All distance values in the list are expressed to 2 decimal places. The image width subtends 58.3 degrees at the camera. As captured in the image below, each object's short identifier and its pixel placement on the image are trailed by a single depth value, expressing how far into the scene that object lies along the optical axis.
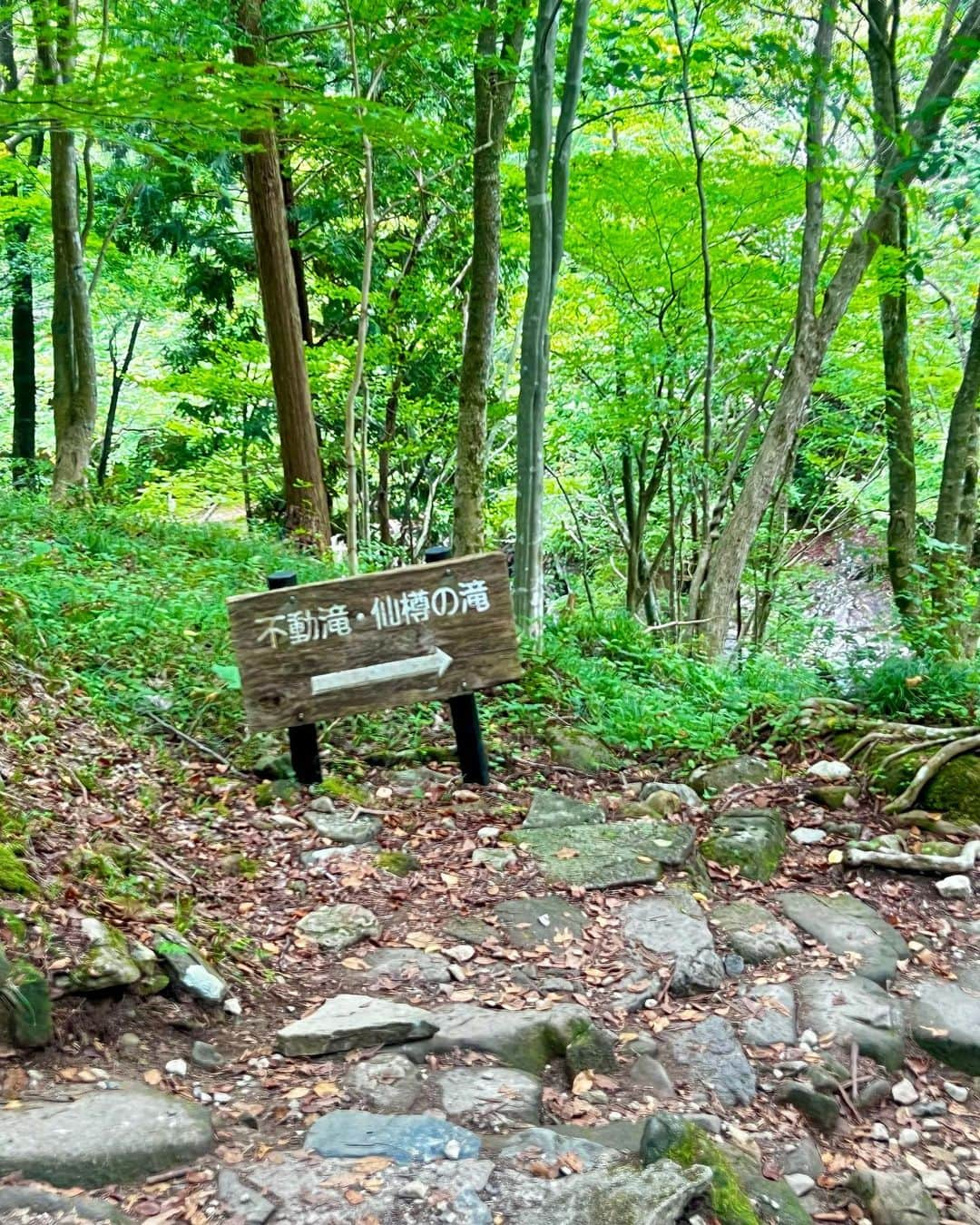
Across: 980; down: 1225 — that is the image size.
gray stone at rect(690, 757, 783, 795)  5.23
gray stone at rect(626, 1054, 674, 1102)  2.92
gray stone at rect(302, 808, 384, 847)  4.41
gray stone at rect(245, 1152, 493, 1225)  2.14
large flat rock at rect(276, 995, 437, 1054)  2.89
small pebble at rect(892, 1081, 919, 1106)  3.05
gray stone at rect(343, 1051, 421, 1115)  2.67
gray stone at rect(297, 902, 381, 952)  3.64
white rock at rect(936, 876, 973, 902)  4.20
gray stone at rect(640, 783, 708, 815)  5.02
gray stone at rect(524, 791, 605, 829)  4.79
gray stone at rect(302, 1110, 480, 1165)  2.39
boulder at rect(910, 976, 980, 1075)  3.23
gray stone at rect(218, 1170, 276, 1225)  2.10
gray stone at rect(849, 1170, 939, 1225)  2.46
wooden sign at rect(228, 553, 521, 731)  4.48
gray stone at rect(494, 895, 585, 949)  3.78
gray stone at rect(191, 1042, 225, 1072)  2.75
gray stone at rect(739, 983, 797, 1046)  3.26
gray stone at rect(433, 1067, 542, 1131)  2.65
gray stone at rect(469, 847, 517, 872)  4.32
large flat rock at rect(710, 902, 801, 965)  3.77
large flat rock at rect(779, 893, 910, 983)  3.74
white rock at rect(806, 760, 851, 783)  5.15
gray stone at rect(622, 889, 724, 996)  3.55
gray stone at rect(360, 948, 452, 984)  3.45
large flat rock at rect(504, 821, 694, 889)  4.24
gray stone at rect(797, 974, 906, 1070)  3.23
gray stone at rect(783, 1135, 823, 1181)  2.66
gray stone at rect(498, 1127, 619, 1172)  2.42
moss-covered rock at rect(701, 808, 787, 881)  4.44
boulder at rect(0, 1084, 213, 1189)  2.08
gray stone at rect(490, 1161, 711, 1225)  2.15
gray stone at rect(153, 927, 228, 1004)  2.99
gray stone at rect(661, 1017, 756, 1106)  2.98
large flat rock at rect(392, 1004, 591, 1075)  2.98
